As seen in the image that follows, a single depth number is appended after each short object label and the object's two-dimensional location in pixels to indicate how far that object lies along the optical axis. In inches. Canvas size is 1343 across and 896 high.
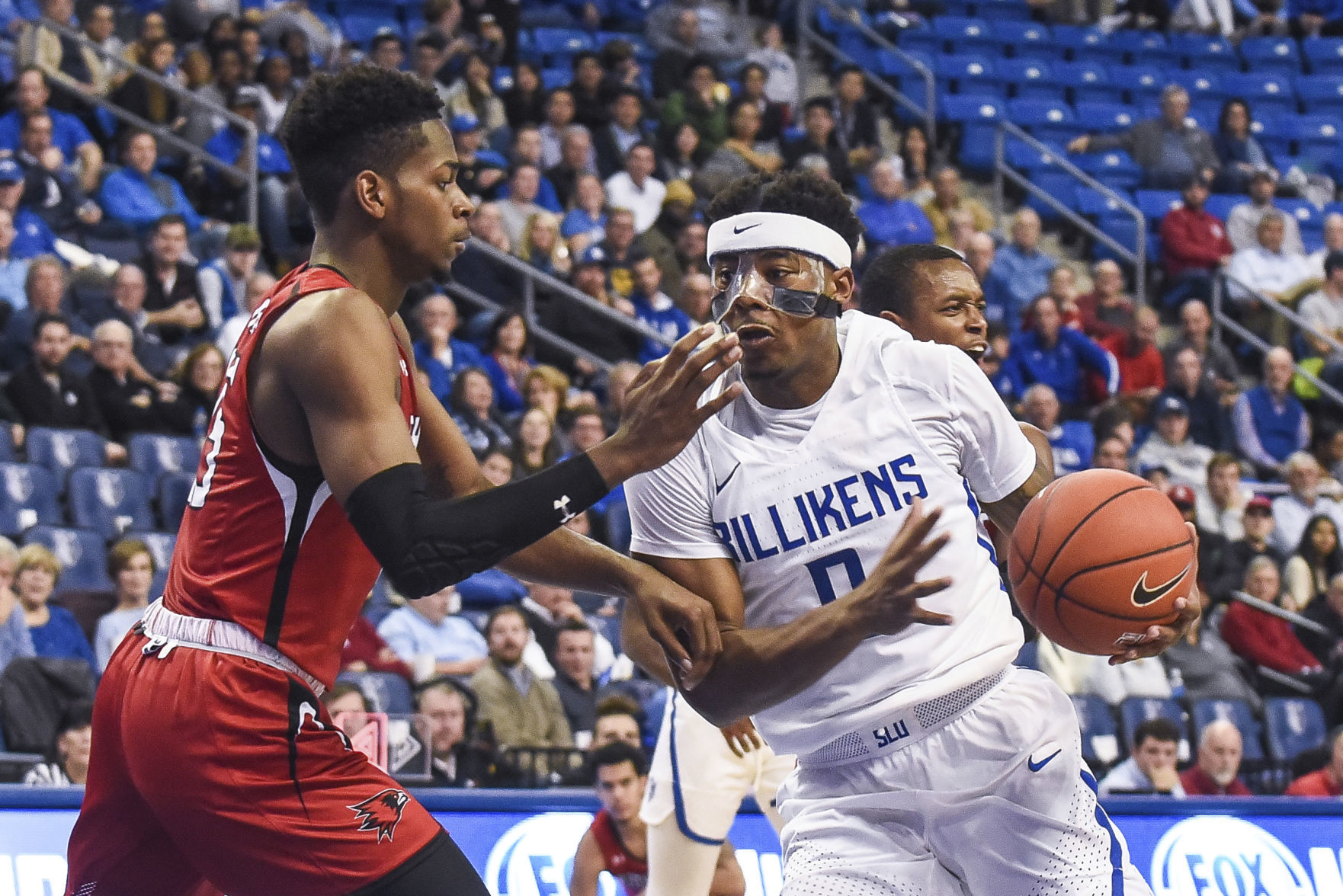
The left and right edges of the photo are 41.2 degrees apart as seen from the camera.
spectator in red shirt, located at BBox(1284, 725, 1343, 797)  323.9
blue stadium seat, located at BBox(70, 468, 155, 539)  345.1
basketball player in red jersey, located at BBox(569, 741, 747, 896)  250.2
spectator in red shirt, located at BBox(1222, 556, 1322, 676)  408.8
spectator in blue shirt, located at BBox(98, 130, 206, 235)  418.9
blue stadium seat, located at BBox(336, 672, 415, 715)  310.8
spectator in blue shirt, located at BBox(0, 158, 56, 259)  390.0
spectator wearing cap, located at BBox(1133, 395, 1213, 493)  462.3
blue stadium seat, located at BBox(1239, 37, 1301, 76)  670.5
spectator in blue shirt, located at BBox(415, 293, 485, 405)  403.5
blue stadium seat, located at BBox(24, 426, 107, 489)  353.4
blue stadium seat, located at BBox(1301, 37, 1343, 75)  674.2
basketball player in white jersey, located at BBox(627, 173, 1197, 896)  149.3
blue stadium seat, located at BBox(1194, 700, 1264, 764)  367.9
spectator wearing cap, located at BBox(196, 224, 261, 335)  396.8
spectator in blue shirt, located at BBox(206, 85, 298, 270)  436.5
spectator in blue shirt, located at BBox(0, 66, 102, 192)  413.4
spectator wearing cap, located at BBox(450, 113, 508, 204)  465.4
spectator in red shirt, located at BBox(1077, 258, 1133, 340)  514.9
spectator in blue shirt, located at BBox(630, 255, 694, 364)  454.6
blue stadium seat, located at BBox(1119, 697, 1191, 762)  356.2
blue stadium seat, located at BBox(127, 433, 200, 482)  359.6
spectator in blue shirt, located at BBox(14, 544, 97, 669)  306.7
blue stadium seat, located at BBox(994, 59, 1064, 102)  631.8
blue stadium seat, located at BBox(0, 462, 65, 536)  338.0
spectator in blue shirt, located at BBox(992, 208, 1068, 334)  526.0
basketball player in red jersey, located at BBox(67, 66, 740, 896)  122.0
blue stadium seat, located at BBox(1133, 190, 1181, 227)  584.4
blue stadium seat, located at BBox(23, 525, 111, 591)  330.0
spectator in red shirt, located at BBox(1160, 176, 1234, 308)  552.1
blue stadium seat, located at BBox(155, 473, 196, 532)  351.6
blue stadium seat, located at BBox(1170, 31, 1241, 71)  664.4
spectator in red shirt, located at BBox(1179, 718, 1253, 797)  329.1
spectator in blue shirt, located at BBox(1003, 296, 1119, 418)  481.4
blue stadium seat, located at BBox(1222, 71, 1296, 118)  649.6
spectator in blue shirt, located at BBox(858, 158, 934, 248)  514.3
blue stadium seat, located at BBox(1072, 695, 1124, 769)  346.0
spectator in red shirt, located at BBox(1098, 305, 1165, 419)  497.7
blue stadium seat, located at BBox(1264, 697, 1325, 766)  377.4
